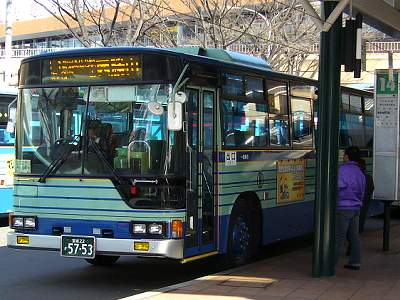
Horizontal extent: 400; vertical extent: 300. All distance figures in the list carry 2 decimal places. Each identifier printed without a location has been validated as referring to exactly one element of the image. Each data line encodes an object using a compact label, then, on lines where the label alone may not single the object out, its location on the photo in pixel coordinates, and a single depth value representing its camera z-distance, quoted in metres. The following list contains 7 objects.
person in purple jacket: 8.79
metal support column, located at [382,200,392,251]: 10.41
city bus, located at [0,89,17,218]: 14.34
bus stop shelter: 8.18
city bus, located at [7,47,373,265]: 7.82
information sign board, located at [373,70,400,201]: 10.13
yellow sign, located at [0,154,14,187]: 14.34
